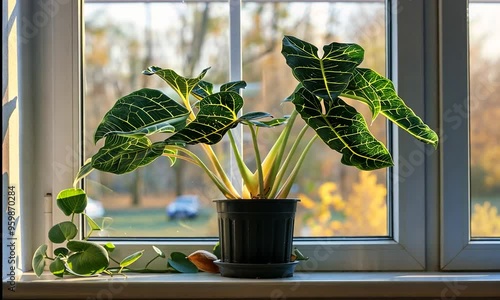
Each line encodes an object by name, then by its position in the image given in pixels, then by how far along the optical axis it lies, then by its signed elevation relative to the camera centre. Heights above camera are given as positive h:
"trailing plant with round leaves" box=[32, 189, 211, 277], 1.44 -0.20
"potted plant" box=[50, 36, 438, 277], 1.27 +0.04
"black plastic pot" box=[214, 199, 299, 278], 1.38 -0.15
